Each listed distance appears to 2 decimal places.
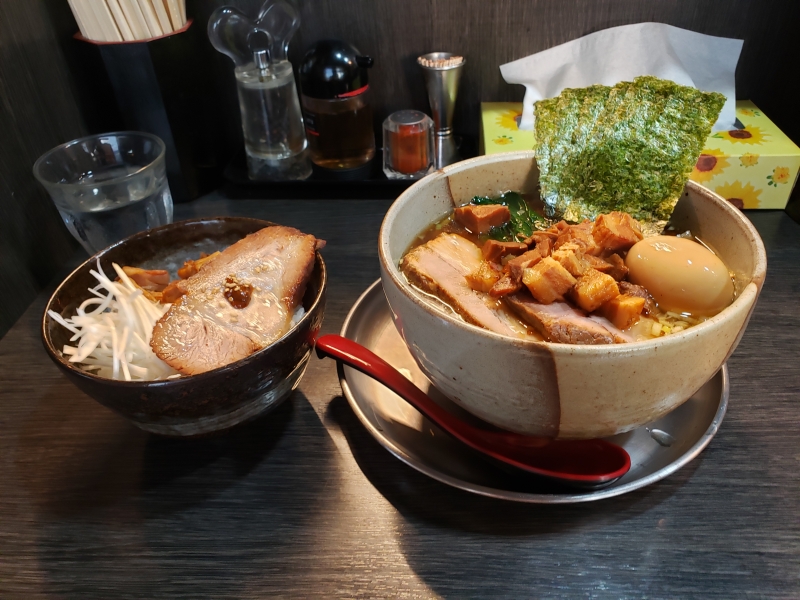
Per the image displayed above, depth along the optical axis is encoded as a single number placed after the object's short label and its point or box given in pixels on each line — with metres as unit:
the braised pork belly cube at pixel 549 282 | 0.29
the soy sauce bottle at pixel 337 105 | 0.53
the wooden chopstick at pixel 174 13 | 0.51
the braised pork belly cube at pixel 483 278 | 0.31
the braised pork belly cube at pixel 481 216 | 0.35
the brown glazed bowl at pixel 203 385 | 0.29
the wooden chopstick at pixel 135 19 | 0.49
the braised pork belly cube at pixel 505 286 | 0.30
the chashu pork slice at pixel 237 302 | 0.31
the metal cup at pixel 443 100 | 0.55
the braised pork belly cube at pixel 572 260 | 0.30
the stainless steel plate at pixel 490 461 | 0.28
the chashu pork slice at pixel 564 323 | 0.28
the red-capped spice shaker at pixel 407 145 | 0.55
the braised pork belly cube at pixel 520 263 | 0.31
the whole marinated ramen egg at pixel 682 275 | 0.30
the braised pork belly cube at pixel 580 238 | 0.32
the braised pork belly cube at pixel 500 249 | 0.34
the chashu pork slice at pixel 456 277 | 0.30
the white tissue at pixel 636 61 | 0.53
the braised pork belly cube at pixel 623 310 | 0.29
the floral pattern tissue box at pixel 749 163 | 0.49
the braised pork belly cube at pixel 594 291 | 0.29
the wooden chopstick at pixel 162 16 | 0.50
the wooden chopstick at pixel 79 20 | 0.49
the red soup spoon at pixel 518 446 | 0.30
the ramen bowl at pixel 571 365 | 0.24
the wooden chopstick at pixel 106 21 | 0.48
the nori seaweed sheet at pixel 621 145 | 0.35
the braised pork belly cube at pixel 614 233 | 0.32
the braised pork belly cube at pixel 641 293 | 0.30
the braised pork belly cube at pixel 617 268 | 0.32
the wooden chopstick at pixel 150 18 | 0.49
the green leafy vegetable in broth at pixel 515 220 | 0.37
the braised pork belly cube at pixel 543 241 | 0.32
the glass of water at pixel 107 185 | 0.46
